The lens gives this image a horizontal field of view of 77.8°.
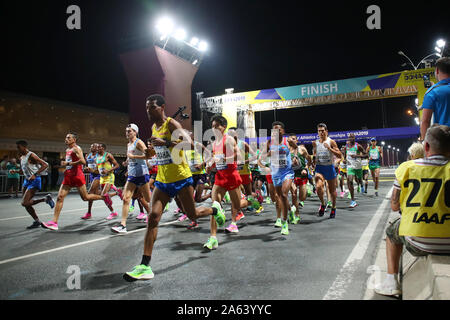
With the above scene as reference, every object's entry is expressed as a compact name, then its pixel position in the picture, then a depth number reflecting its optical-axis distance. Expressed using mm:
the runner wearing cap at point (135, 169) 6035
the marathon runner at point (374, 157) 11402
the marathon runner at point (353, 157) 9861
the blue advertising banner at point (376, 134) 22047
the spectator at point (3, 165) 16141
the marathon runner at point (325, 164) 6662
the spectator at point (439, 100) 2963
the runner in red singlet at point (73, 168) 6711
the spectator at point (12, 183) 14719
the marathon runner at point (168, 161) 3453
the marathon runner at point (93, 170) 7520
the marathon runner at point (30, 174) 6207
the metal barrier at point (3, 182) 15539
